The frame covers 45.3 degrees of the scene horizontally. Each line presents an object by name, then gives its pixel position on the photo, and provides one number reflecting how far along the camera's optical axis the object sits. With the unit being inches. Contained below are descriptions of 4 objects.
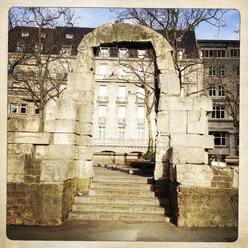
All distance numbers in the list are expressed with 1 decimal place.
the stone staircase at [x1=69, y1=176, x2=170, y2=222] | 276.2
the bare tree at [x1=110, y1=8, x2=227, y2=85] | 549.3
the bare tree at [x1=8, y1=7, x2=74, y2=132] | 540.1
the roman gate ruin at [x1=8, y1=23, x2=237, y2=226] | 257.6
